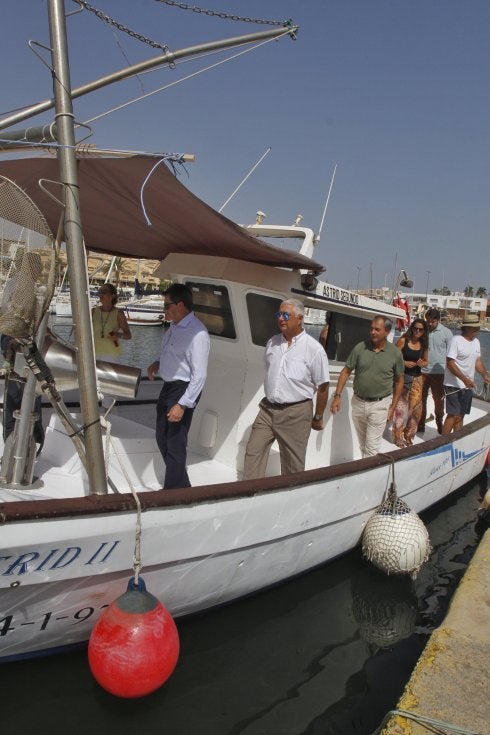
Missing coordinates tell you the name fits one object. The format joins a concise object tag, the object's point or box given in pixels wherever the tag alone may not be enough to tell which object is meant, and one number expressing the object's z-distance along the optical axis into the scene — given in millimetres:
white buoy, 5016
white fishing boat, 3201
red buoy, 3070
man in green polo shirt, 5551
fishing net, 3195
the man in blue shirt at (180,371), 4266
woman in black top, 7251
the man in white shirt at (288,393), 4520
